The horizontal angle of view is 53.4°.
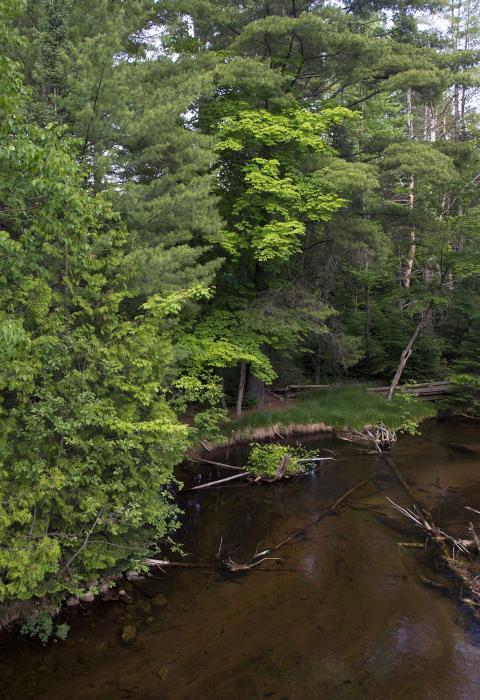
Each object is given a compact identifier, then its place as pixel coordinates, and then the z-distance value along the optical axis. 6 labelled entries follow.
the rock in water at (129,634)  5.93
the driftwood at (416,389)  18.11
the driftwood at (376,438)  13.73
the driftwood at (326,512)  8.34
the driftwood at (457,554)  6.86
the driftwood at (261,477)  10.88
